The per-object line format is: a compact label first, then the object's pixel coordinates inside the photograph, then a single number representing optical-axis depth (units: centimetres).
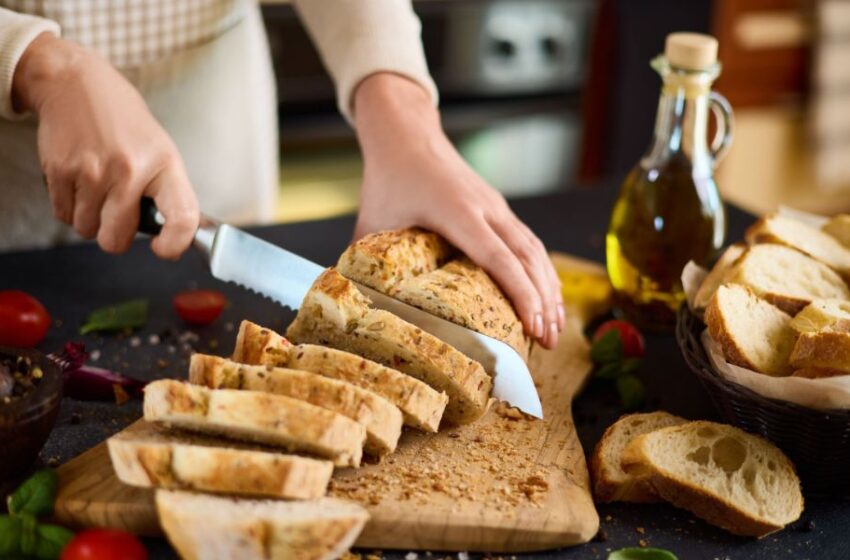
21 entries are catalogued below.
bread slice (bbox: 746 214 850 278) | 79
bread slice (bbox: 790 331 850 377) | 64
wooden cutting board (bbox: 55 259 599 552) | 61
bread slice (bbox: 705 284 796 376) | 68
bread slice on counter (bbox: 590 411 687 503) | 65
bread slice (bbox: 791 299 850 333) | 68
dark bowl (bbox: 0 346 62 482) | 60
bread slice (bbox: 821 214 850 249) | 83
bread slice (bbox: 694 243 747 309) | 76
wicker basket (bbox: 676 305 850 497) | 64
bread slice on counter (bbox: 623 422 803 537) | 63
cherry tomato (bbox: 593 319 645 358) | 80
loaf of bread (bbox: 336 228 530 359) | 71
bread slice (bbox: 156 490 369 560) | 57
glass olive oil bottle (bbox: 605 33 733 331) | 82
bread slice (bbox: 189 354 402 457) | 63
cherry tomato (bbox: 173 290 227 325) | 81
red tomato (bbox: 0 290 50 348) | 76
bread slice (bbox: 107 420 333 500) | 59
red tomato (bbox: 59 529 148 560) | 57
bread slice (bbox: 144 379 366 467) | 60
